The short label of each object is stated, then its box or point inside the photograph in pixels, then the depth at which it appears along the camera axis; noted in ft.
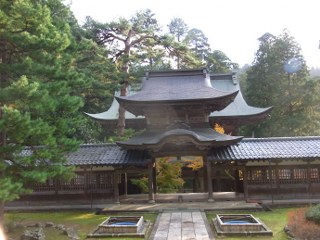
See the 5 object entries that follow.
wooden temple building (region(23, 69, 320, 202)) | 67.36
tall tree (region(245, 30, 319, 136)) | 128.77
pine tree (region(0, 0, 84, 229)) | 37.47
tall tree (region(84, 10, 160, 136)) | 89.15
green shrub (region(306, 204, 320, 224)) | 42.41
